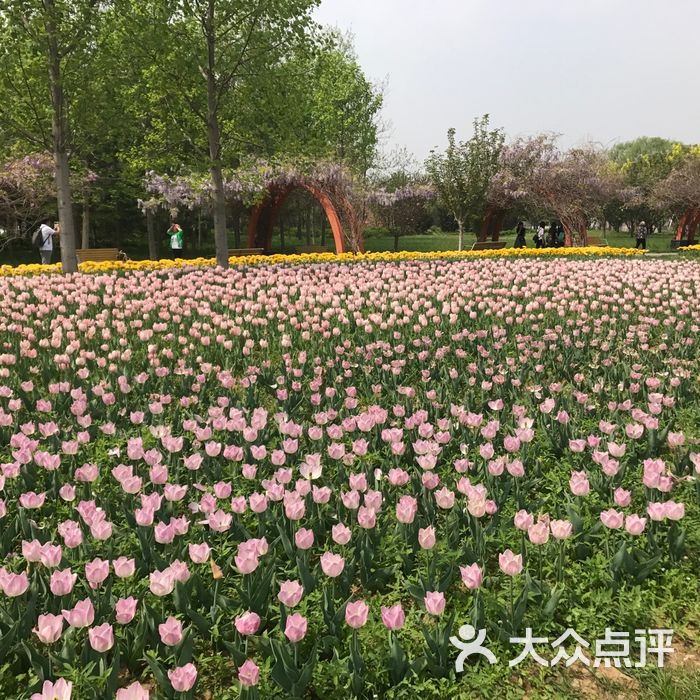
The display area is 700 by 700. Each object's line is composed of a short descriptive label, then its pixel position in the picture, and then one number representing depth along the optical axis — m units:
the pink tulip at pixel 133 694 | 1.67
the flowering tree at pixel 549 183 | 26.53
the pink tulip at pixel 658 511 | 2.67
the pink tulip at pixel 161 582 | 2.15
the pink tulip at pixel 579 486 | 2.83
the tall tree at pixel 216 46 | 13.34
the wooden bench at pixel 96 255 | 20.64
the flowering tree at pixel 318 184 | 19.53
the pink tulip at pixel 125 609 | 2.02
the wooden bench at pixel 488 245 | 26.57
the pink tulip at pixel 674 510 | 2.64
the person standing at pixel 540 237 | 29.55
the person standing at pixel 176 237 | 17.83
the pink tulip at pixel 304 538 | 2.45
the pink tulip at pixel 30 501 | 2.76
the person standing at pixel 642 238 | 33.97
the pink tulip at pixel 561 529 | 2.50
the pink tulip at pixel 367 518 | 2.60
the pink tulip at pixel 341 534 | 2.53
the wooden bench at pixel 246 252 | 22.02
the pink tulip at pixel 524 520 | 2.57
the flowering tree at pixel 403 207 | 35.59
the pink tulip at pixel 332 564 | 2.26
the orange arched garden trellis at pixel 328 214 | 20.53
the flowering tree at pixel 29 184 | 25.81
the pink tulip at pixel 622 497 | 2.82
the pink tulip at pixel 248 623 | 1.94
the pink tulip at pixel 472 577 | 2.27
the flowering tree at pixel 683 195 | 33.16
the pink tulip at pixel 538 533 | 2.48
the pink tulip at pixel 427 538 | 2.49
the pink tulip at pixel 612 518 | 2.59
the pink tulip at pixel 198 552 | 2.42
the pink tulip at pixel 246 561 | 2.27
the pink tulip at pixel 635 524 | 2.60
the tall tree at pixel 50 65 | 12.12
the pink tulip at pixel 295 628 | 1.96
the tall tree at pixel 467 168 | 24.47
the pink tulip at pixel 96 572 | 2.20
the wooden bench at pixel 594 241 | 28.62
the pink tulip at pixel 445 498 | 2.80
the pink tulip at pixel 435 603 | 2.11
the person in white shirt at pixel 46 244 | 15.71
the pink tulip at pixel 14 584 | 2.11
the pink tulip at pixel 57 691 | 1.70
